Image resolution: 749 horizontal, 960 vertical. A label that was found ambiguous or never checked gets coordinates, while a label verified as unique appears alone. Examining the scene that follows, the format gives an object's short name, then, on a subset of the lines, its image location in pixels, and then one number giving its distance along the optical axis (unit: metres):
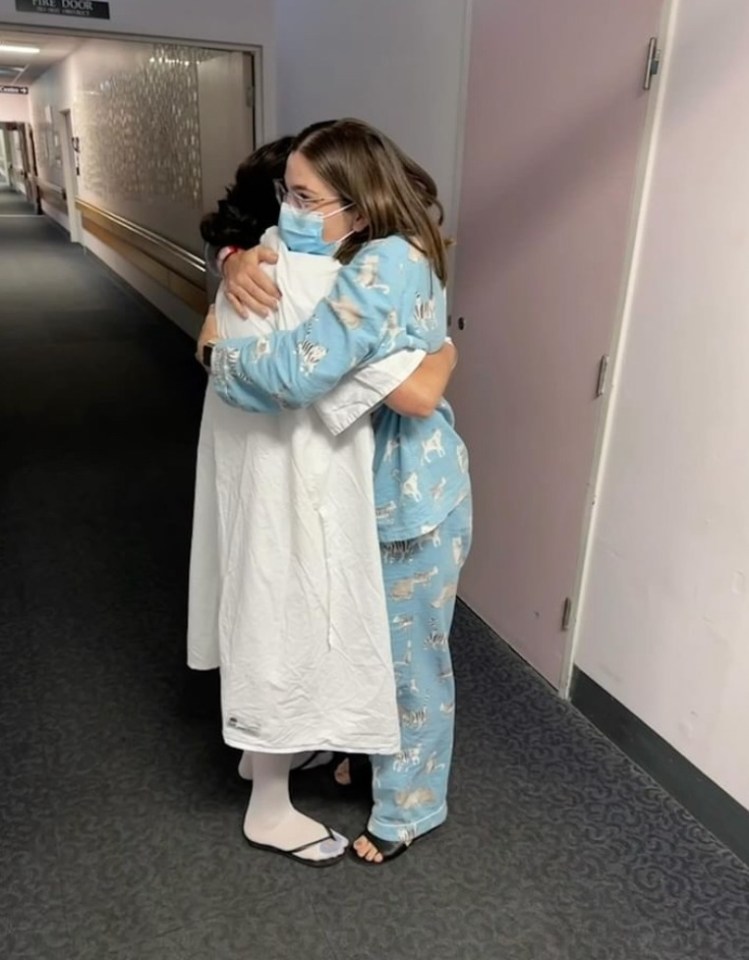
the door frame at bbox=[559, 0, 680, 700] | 1.73
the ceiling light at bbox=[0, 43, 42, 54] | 8.84
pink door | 1.89
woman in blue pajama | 1.26
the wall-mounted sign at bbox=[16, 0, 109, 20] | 3.28
